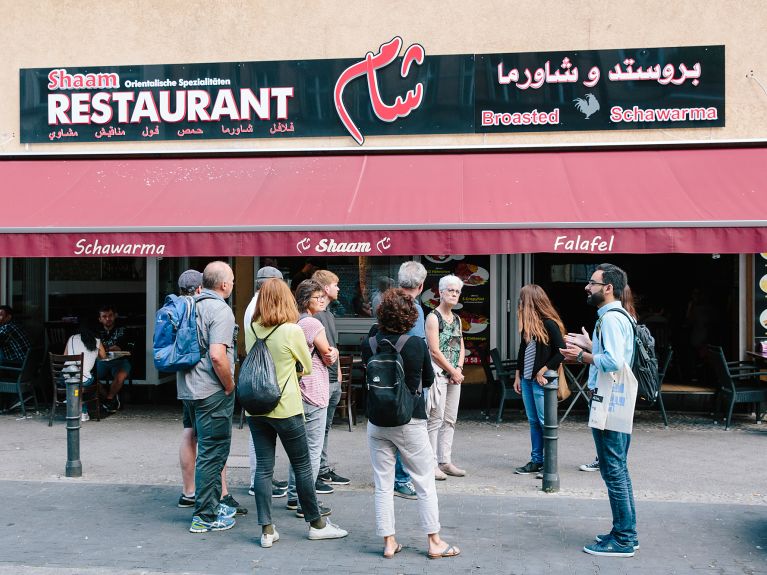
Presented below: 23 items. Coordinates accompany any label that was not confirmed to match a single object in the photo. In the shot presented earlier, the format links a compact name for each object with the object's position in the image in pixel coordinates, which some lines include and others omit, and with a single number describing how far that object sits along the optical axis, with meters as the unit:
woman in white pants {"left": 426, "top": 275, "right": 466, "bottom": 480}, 6.55
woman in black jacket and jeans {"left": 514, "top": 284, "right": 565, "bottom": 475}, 6.95
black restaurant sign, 9.90
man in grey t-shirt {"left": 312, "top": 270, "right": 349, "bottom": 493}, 6.43
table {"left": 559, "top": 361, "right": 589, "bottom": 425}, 8.98
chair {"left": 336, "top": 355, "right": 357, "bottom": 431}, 8.98
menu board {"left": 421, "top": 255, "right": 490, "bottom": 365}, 10.70
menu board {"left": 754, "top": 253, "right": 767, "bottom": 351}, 9.73
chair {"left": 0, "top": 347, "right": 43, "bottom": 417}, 9.66
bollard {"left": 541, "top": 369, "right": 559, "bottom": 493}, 6.49
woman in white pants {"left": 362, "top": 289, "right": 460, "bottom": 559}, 5.02
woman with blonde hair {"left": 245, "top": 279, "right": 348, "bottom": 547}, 5.20
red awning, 8.30
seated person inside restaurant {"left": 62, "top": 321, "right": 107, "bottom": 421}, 9.55
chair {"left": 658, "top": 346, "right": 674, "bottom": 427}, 9.16
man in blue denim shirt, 5.04
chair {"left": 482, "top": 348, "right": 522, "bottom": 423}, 9.35
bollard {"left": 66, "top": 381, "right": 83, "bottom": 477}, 6.98
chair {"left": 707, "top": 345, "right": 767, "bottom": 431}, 9.05
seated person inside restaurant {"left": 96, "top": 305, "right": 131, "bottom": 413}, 9.94
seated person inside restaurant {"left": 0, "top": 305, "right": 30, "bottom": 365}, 9.91
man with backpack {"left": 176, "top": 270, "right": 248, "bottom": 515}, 5.83
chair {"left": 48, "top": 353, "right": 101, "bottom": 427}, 9.20
